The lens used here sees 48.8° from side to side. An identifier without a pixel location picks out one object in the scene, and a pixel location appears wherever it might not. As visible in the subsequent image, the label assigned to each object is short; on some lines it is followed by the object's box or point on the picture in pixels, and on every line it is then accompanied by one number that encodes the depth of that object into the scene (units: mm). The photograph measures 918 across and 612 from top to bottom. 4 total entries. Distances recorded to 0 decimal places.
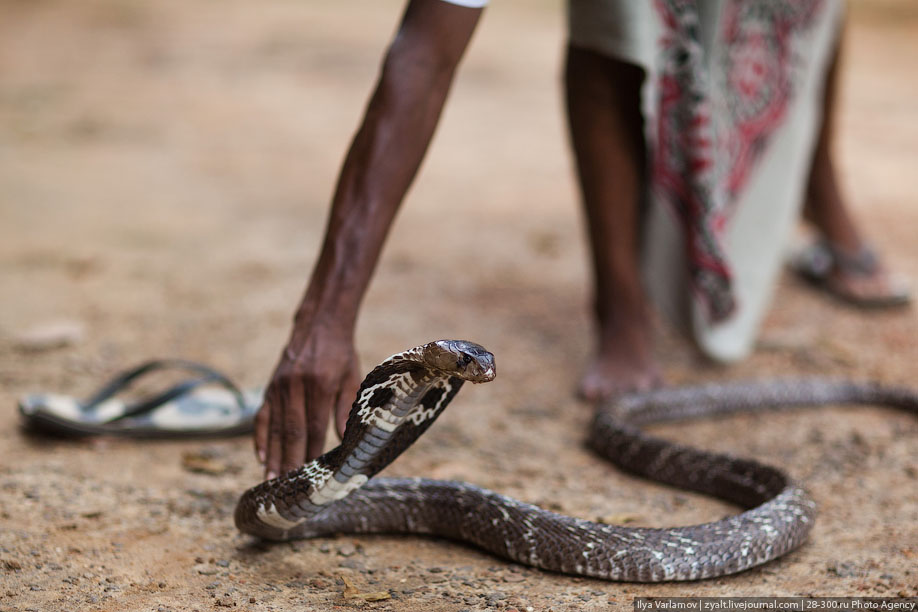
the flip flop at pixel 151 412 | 3029
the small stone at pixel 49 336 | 3916
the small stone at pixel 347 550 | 2467
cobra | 2004
